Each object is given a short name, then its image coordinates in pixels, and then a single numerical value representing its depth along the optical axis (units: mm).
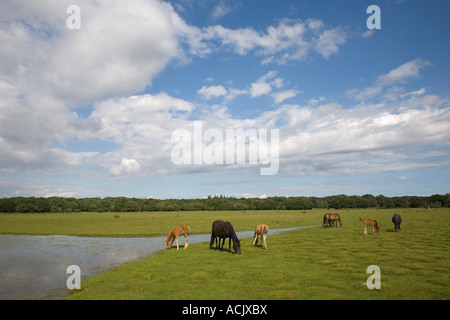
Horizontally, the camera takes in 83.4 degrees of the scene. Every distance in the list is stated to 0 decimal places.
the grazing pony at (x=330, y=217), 36753
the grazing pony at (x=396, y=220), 28797
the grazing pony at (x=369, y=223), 27062
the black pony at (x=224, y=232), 18531
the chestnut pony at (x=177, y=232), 21828
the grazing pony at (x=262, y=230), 20562
